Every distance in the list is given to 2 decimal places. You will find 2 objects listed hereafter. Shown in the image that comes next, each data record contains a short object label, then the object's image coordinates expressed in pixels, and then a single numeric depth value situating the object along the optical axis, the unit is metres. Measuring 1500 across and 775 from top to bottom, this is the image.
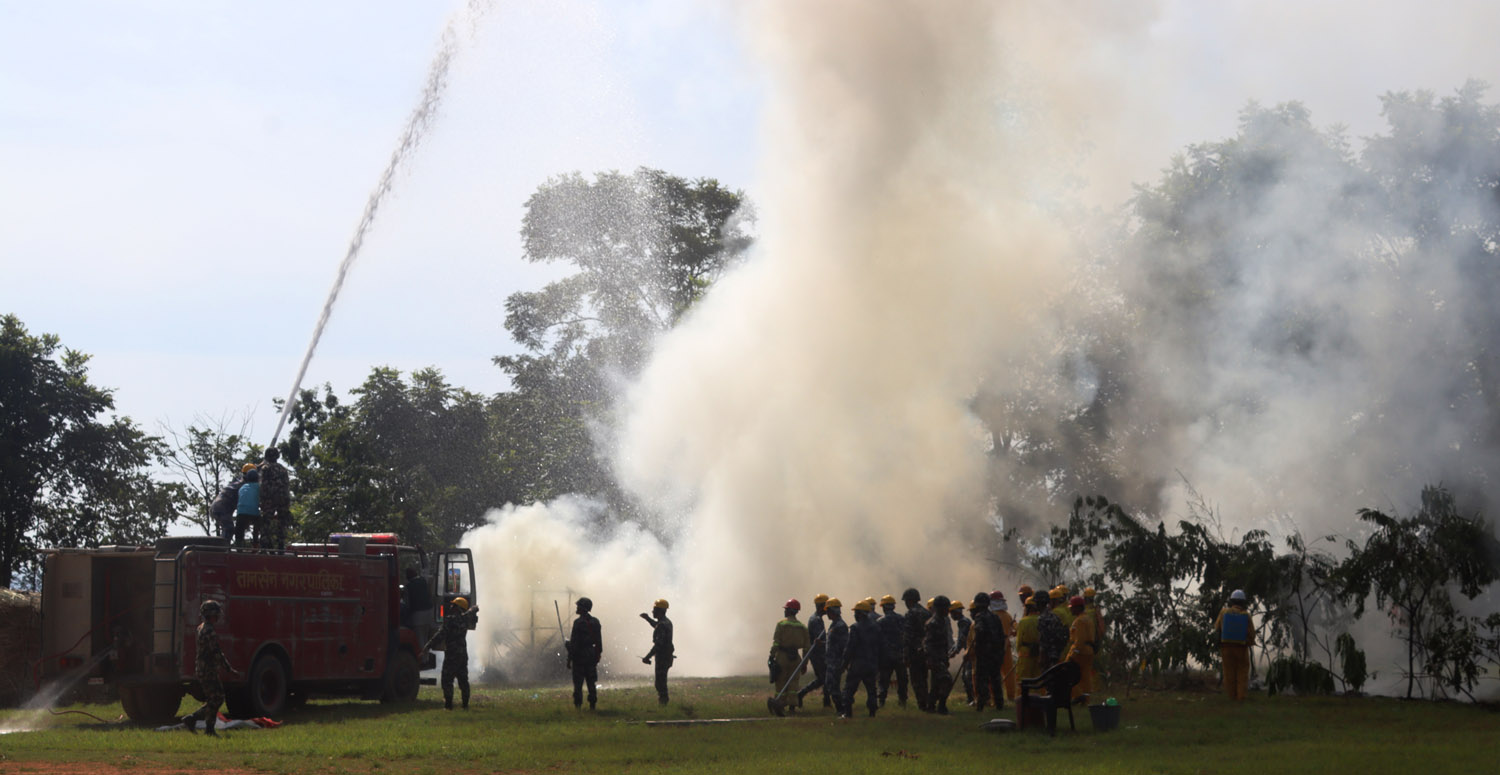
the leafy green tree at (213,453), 53.41
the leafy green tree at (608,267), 55.09
